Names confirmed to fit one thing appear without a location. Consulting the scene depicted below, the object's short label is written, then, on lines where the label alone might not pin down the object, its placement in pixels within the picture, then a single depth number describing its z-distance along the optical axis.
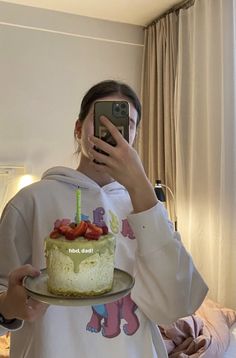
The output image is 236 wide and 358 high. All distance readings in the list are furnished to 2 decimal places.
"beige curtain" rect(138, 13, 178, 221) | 2.73
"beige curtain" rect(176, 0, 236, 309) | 2.22
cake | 0.63
